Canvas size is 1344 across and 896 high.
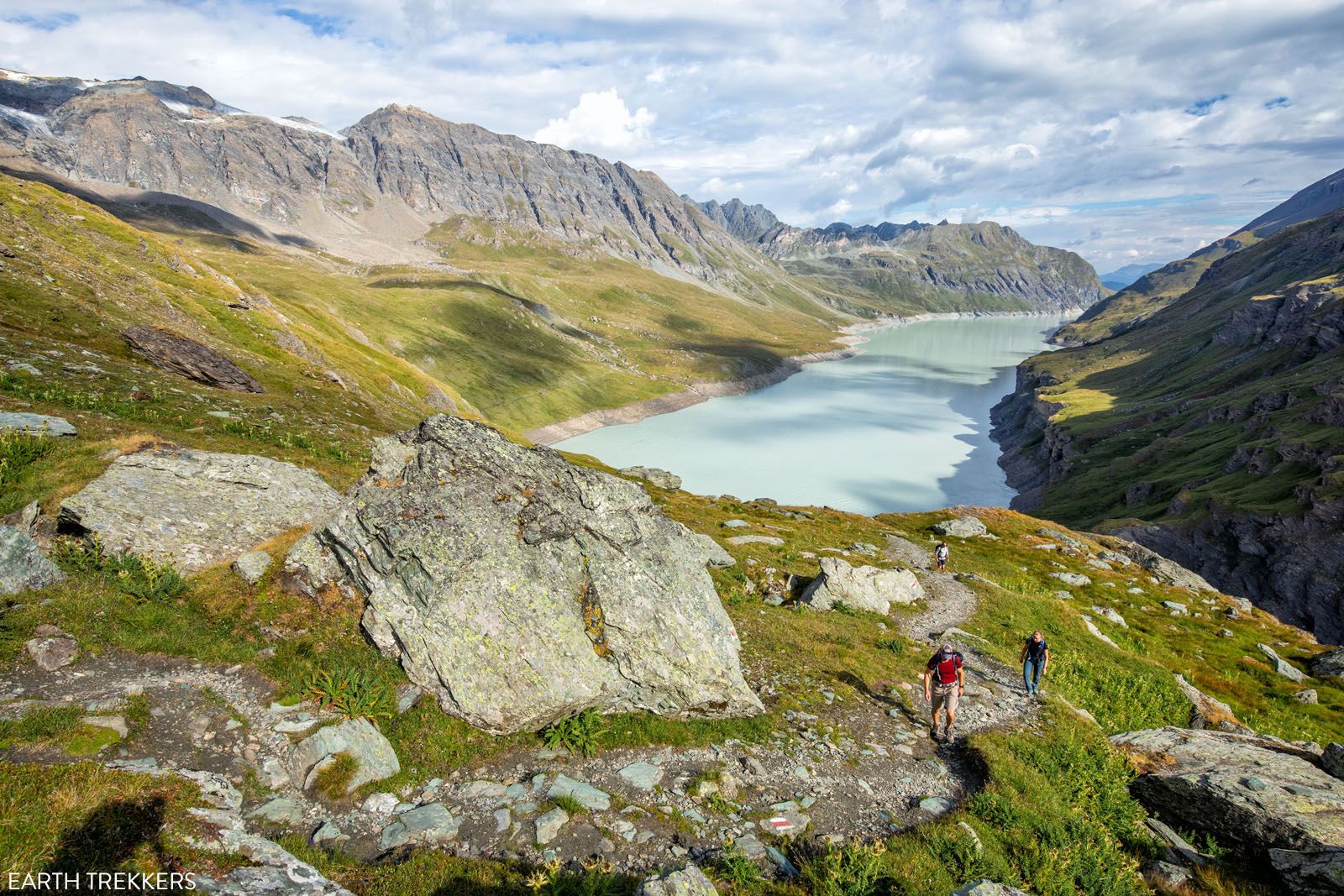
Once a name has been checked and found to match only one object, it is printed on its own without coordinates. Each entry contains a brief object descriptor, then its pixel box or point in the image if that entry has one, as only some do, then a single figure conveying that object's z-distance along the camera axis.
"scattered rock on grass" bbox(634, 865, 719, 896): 9.73
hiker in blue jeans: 20.50
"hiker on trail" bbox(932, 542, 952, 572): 42.63
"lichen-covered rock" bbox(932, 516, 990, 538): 59.91
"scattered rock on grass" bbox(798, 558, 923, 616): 29.03
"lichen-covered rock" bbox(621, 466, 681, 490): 69.06
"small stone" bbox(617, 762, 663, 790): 14.12
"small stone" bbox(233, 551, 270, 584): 16.53
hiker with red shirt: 17.70
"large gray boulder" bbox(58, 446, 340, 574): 16.44
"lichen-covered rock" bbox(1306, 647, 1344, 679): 35.69
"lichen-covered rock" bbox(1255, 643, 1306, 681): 34.19
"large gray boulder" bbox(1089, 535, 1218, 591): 55.53
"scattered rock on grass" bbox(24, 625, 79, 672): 12.87
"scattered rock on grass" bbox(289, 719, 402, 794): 12.54
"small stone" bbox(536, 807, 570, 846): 12.16
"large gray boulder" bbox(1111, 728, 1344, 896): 12.59
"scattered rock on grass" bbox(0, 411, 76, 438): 19.86
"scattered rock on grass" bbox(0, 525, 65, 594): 14.51
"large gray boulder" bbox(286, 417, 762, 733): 15.32
